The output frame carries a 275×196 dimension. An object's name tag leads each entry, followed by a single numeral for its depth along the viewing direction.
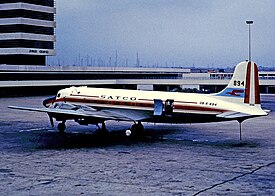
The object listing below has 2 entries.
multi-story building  130.50
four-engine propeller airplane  37.97
